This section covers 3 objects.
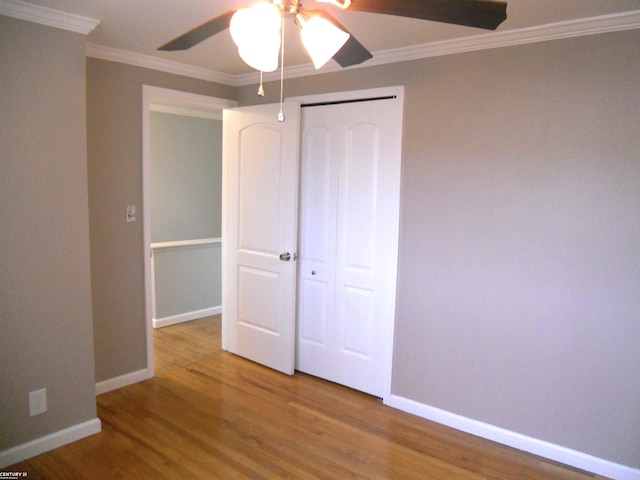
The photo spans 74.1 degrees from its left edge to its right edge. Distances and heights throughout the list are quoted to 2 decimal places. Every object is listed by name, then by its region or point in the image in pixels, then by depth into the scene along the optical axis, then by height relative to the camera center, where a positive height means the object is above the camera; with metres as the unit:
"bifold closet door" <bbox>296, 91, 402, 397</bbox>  2.94 -0.33
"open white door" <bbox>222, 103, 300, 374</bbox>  3.31 -0.32
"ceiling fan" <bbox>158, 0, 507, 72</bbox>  1.23 +0.54
